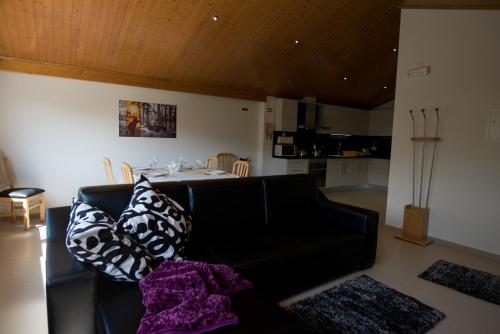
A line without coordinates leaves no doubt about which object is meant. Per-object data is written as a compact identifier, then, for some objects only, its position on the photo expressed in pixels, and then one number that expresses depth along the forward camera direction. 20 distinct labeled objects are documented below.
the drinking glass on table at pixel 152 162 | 4.38
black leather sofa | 1.32
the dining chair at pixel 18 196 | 3.66
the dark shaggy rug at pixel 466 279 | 2.46
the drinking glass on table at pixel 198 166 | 4.38
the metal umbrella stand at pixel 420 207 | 3.64
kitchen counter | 6.28
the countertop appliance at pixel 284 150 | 6.42
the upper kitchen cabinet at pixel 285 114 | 6.24
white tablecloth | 3.43
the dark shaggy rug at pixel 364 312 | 1.93
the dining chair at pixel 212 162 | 5.05
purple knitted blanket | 1.18
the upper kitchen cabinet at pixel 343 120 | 7.04
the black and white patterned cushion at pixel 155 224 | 1.76
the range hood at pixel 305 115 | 6.66
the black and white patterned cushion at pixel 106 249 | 1.46
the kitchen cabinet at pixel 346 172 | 6.73
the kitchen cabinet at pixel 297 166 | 6.16
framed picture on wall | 4.77
